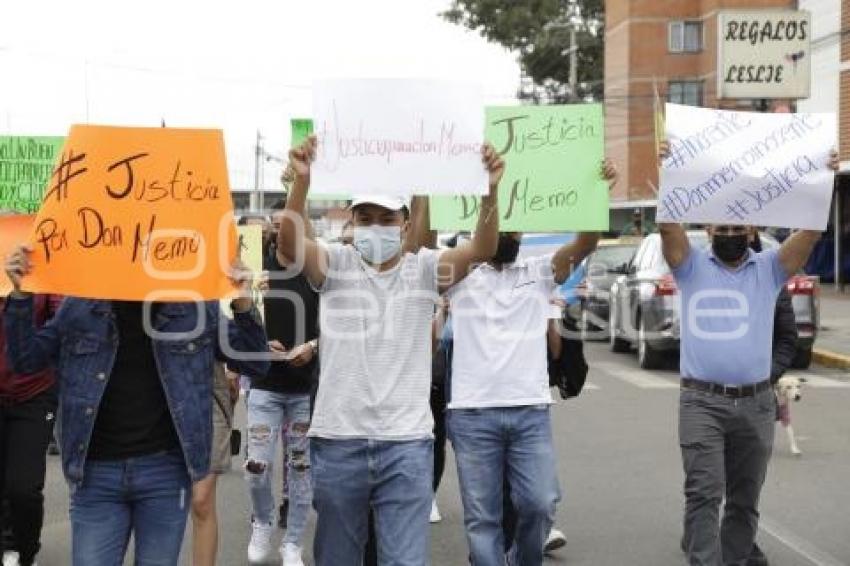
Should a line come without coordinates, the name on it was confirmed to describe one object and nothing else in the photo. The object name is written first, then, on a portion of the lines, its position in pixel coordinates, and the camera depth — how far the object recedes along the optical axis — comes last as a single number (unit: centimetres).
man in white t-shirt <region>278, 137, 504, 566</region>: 444
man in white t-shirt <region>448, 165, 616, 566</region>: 543
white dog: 945
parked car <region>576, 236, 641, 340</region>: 1931
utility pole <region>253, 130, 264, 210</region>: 4630
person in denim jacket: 404
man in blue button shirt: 567
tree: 5716
